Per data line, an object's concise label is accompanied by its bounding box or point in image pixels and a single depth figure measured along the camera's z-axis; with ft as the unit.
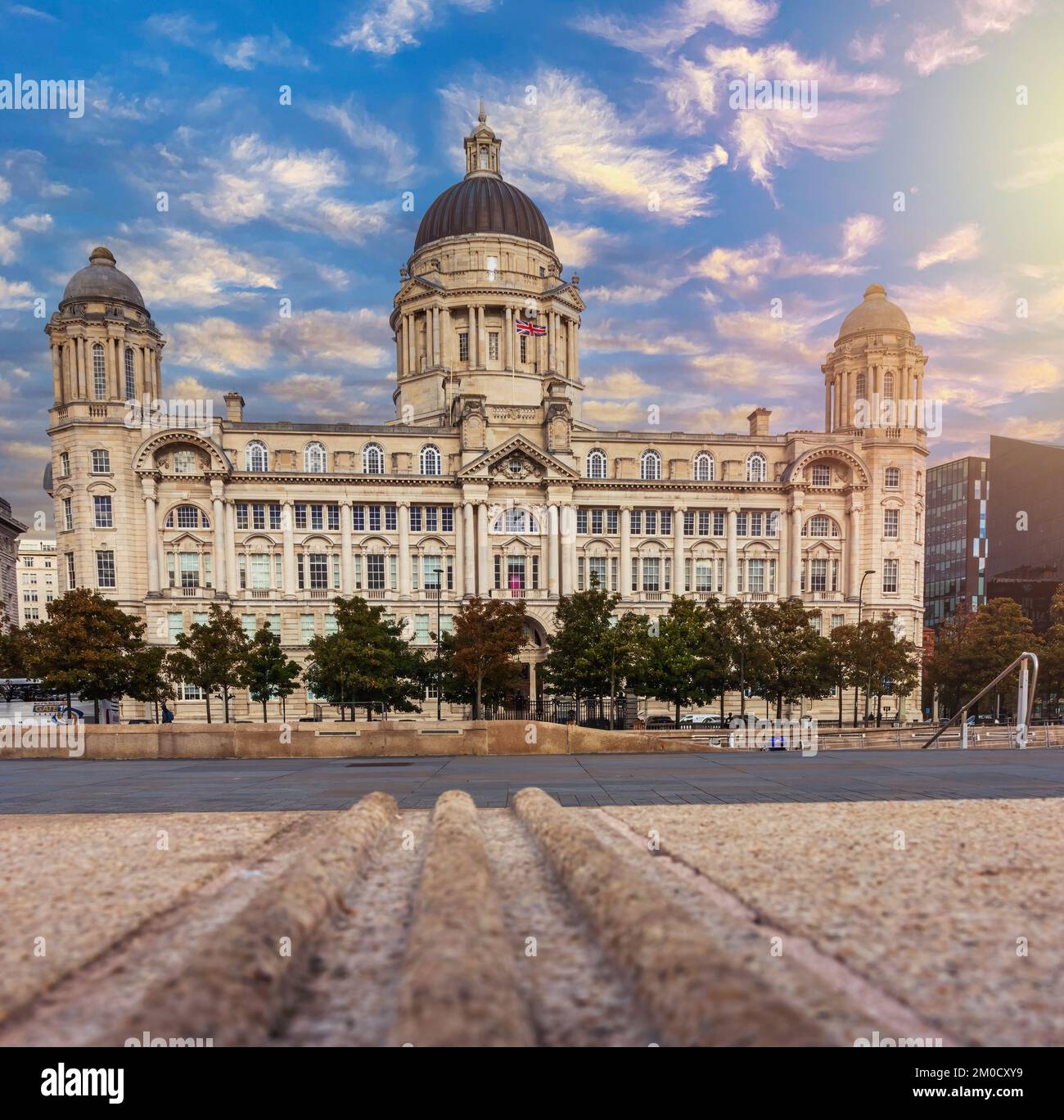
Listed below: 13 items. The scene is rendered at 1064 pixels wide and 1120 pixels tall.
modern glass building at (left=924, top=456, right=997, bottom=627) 308.60
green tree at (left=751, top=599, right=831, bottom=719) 135.74
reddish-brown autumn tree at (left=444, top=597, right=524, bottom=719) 131.75
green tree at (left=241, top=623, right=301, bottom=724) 141.49
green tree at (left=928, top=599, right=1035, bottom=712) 160.56
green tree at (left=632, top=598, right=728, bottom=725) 132.16
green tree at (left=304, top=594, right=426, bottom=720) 132.57
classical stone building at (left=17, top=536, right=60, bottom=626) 542.98
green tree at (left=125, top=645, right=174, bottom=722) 121.19
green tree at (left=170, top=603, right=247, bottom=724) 133.59
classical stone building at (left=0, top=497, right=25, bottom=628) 319.47
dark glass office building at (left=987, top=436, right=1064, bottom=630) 266.57
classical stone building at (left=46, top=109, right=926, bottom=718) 182.60
